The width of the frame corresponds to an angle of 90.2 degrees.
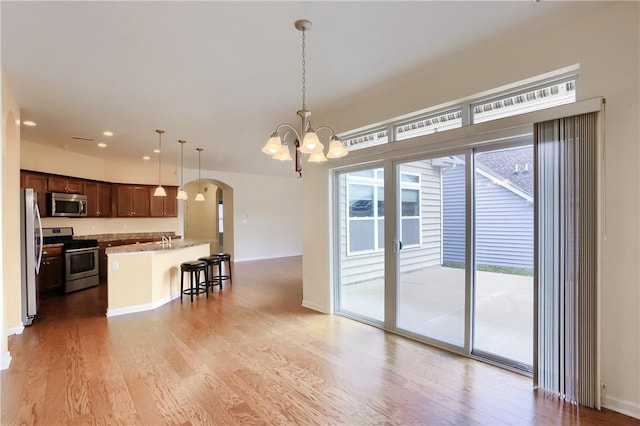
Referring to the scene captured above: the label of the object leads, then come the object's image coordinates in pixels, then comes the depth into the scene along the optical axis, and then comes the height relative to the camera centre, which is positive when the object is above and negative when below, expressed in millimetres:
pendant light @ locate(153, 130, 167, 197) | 5280 +1283
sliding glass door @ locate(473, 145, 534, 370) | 2863 -437
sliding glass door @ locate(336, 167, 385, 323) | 4223 -471
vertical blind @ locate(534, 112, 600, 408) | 2314 -380
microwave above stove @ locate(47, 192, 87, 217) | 5857 +148
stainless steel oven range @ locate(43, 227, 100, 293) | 5773 -870
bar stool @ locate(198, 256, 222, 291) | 5766 -1170
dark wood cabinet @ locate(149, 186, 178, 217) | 8070 +193
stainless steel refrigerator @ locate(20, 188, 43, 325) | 4066 -507
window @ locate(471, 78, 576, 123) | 2577 +930
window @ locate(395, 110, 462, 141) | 3248 +916
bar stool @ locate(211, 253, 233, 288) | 6191 -928
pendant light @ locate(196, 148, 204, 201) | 6606 +1275
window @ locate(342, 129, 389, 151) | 3961 +925
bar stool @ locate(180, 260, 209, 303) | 5309 -995
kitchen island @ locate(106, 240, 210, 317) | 4618 -998
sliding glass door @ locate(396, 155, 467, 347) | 3275 -433
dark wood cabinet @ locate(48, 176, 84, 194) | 5961 +544
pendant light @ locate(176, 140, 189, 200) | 6082 +1085
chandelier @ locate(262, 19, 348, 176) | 2377 +512
